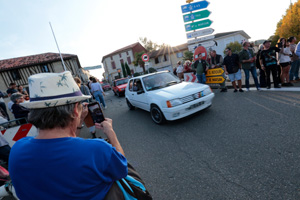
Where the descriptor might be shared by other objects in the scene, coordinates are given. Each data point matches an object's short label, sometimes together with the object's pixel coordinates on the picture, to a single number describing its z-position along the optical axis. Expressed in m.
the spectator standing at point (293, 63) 5.91
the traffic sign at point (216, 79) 7.21
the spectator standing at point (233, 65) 6.45
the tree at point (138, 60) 40.94
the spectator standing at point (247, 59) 6.11
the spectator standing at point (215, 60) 7.58
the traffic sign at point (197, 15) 8.03
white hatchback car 4.20
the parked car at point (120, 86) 13.06
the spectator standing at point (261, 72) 6.20
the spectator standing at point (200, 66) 7.56
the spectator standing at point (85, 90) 4.29
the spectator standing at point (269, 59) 5.76
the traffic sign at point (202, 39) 8.25
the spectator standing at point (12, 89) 6.52
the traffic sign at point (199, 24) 8.10
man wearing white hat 0.83
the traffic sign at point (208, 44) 8.25
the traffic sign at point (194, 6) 7.87
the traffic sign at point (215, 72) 7.27
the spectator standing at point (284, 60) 5.78
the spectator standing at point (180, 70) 11.69
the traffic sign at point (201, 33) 8.15
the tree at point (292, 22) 26.30
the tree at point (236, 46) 36.88
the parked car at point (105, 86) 26.82
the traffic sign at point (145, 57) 10.68
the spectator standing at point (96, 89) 8.02
